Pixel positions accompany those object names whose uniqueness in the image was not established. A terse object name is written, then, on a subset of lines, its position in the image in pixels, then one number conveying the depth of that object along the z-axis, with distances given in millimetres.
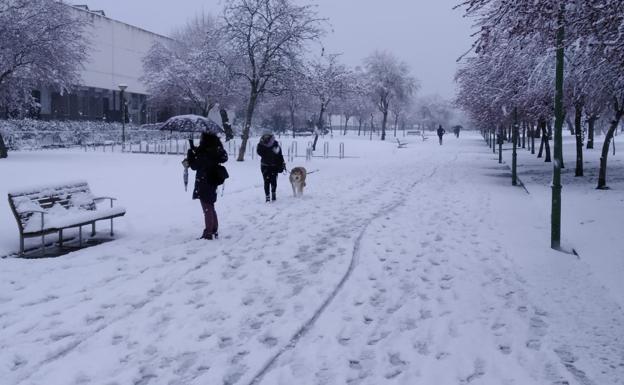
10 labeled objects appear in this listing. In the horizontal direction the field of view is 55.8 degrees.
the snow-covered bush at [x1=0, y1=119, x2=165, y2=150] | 37438
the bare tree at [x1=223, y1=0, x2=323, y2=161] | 27297
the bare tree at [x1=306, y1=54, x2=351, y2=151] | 45078
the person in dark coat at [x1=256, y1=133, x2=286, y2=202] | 14164
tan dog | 15500
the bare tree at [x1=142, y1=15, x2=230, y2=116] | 32625
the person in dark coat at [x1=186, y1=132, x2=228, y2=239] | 9500
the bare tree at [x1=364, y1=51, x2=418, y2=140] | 67250
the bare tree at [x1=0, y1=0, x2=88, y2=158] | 25953
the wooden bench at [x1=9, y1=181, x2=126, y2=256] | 8055
